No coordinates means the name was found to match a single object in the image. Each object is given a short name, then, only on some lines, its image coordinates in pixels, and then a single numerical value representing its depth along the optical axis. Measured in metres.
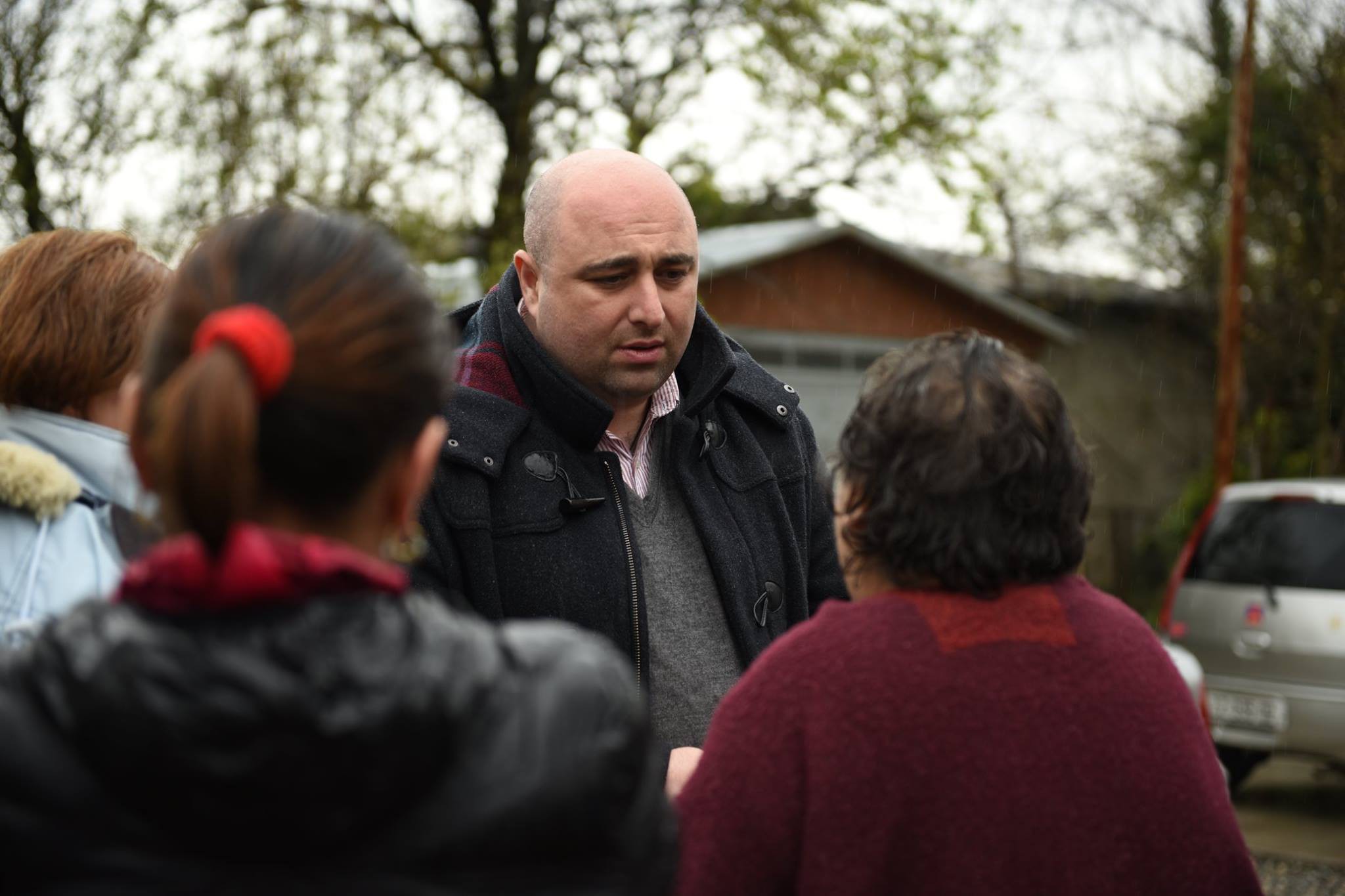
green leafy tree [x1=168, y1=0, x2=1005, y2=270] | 14.70
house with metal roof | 17.39
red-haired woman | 2.29
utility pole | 13.25
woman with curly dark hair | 1.75
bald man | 2.83
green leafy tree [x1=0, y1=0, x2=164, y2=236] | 9.41
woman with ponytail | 1.22
